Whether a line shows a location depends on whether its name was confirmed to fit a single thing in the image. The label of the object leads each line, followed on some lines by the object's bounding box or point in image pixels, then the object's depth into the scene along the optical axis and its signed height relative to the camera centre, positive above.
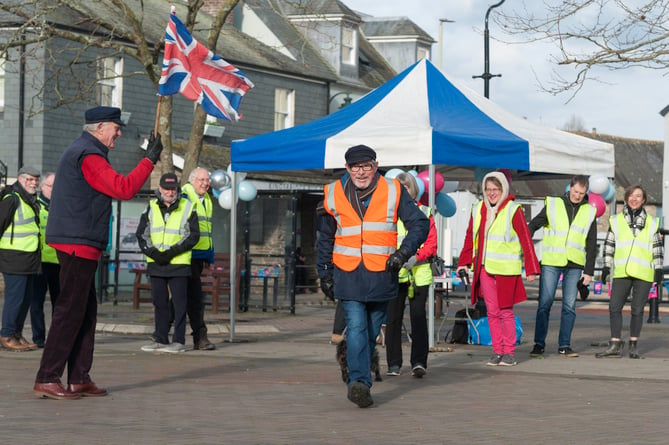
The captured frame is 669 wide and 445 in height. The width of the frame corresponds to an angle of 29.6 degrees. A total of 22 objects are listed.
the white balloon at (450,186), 18.66 +0.92
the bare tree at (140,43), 17.59 +2.82
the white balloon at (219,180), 22.12 +1.11
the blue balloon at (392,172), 16.98 +1.01
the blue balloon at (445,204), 17.39 +0.60
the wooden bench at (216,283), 20.98 -0.68
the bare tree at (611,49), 15.17 +2.49
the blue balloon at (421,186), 15.02 +0.74
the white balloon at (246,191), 21.17 +0.88
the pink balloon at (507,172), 15.68 +0.96
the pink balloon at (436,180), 15.54 +0.84
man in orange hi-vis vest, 9.10 +0.04
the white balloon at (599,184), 18.28 +0.97
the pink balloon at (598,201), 18.36 +0.73
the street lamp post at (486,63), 23.54 +3.52
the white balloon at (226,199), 21.44 +0.75
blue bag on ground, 14.88 -0.99
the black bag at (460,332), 14.91 -0.99
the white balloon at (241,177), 23.84 +1.29
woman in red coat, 12.19 -0.09
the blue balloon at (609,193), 18.92 +0.88
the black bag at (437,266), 12.52 -0.19
